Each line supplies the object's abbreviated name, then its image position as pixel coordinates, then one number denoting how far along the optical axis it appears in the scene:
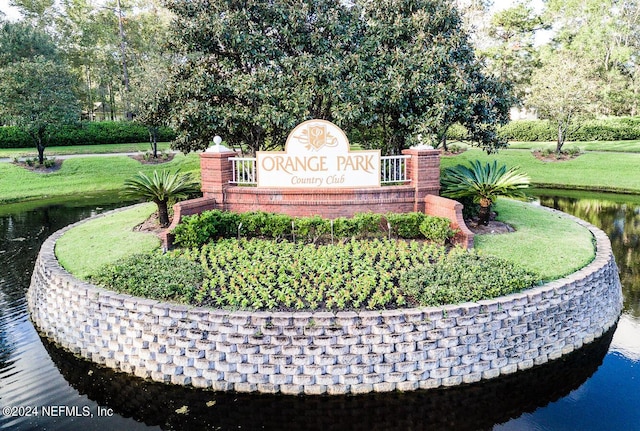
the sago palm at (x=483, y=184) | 9.48
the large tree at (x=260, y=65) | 10.96
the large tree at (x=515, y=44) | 32.53
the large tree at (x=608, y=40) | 31.06
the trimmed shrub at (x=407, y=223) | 8.76
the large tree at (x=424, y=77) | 10.69
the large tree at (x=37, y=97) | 20.64
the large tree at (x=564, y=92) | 21.94
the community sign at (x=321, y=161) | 9.39
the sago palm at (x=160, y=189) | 9.90
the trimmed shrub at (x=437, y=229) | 8.34
